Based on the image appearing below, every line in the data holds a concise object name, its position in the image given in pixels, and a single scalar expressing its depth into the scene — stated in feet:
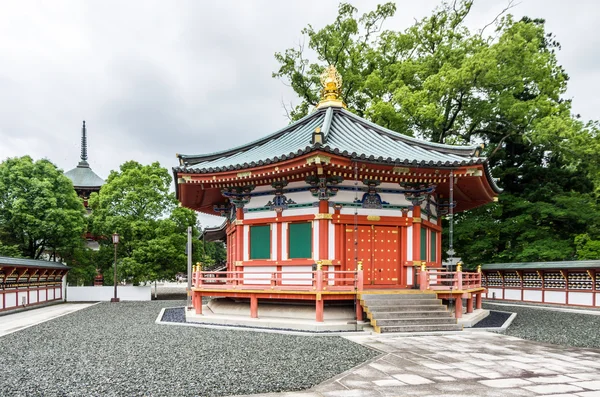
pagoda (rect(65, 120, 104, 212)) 132.05
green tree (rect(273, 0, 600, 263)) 71.36
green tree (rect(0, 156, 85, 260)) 77.84
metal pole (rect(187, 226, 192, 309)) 52.95
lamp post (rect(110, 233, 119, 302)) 76.38
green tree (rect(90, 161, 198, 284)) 82.48
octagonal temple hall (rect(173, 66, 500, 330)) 38.47
